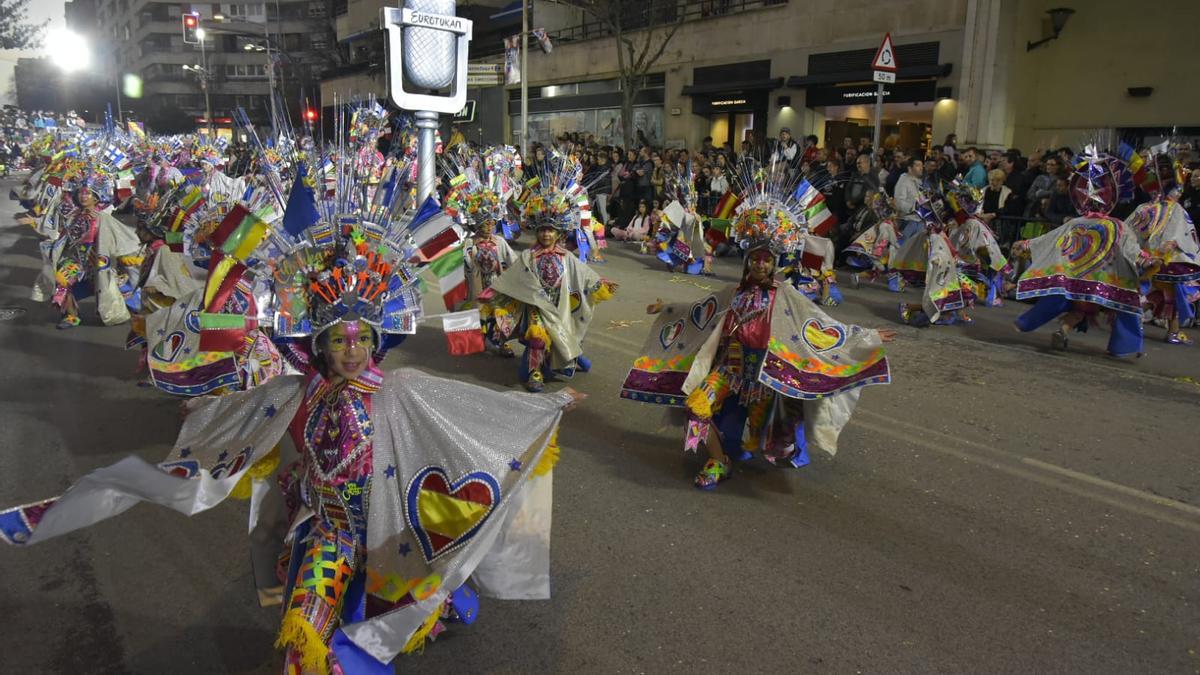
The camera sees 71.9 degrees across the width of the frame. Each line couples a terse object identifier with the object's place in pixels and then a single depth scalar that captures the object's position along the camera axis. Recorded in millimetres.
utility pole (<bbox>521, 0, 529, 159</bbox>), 20672
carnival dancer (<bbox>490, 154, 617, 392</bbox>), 7023
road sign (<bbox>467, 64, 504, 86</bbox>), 12078
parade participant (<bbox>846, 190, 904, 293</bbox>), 11984
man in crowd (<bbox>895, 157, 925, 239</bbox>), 11984
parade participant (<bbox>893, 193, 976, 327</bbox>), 9367
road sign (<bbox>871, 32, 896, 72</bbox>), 12875
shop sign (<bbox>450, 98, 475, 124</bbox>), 16388
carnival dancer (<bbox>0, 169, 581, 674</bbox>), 2777
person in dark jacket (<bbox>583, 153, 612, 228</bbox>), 18781
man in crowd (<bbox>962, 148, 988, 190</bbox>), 12109
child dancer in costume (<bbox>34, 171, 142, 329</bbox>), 8984
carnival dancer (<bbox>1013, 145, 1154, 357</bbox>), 7879
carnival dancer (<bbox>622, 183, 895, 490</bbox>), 4633
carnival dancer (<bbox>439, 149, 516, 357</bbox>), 8336
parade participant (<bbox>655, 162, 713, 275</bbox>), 13758
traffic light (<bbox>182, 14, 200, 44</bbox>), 30109
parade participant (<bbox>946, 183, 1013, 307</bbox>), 9789
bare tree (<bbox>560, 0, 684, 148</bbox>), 21828
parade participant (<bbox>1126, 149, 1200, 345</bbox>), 8281
